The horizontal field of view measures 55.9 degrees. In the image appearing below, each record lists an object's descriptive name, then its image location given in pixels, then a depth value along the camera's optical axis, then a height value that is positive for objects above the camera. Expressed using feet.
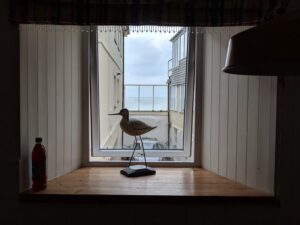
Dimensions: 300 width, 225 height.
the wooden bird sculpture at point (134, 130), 5.33 -0.54
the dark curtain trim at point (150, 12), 4.23 +1.35
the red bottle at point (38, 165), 4.36 -1.01
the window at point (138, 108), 5.99 -0.15
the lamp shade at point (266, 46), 1.38 +0.30
